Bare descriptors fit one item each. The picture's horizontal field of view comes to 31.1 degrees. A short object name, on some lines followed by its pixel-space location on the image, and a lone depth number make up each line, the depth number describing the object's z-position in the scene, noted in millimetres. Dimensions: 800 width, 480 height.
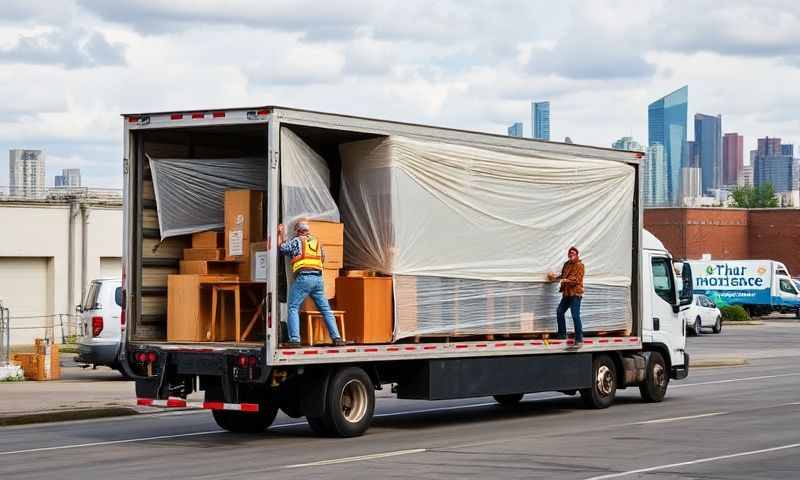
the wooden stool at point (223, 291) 16872
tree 165125
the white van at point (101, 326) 26578
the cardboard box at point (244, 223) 17047
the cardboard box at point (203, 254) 17297
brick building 84625
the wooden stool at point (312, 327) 16500
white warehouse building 40188
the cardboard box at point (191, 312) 17125
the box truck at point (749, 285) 66688
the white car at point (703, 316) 50938
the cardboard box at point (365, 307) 17000
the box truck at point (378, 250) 16375
